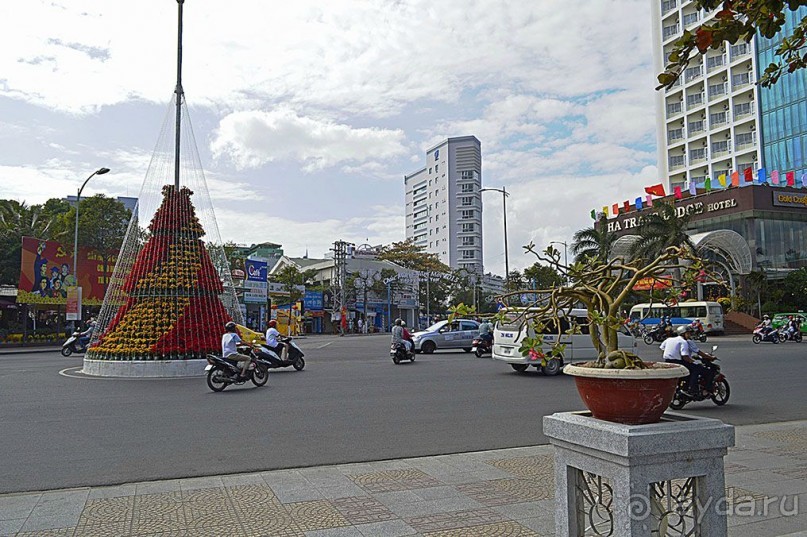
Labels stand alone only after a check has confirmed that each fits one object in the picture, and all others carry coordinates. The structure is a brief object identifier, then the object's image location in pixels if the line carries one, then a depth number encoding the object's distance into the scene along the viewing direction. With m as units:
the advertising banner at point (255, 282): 51.72
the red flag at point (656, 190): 53.94
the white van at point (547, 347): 17.88
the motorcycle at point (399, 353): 22.86
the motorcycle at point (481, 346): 25.41
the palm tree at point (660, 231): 44.34
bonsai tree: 3.76
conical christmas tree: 18.77
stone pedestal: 3.26
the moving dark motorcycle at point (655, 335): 35.78
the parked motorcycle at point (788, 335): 33.29
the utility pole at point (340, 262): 58.10
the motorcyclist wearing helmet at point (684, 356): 11.87
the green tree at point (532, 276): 57.34
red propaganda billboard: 36.53
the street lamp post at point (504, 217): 47.30
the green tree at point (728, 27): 4.58
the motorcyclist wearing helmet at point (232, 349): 14.85
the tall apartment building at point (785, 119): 57.22
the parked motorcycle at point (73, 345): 27.47
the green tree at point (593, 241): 50.88
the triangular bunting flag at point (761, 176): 49.23
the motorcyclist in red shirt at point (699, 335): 35.22
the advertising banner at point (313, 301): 65.75
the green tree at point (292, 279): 64.94
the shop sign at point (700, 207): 51.23
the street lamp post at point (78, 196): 32.41
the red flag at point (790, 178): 50.94
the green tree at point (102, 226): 40.88
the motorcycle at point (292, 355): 19.52
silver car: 29.44
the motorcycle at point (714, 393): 12.02
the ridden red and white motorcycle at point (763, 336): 33.03
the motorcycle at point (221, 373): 14.58
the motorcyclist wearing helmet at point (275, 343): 20.03
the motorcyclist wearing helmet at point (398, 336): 23.00
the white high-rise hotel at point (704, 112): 61.28
